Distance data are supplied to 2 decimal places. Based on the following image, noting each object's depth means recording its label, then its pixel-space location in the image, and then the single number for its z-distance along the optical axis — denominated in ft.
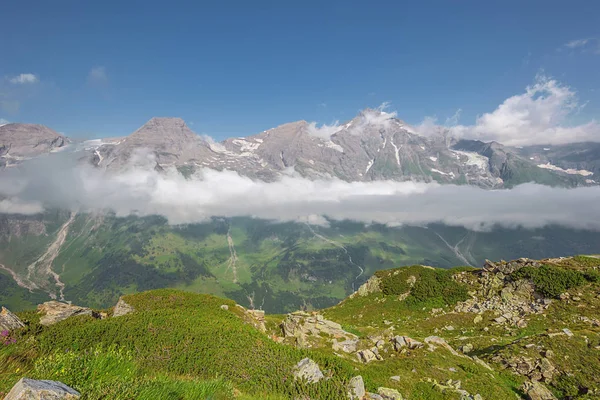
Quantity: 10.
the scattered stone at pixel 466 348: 92.25
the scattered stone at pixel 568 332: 84.43
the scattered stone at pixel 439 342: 81.15
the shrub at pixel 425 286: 154.81
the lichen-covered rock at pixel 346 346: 82.72
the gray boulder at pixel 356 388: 42.93
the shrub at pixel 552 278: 131.95
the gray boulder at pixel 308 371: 44.80
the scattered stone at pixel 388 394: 46.24
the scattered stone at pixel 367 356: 74.64
